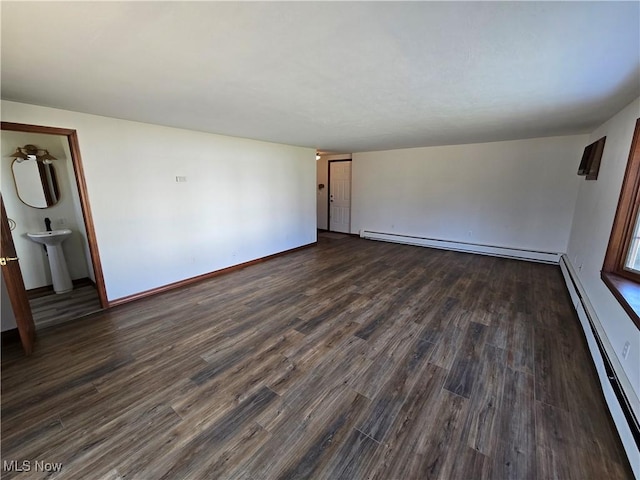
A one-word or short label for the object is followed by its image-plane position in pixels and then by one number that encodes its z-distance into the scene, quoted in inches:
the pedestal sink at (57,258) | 139.0
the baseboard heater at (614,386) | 57.8
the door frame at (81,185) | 101.4
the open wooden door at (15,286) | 89.3
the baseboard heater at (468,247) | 195.2
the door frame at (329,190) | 302.4
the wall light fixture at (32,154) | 133.8
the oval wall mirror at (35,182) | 136.0
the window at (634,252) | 89.4
